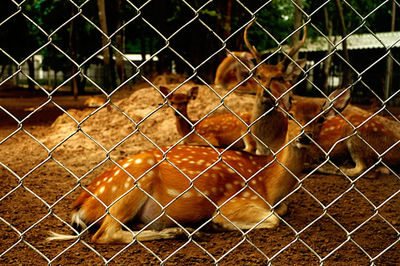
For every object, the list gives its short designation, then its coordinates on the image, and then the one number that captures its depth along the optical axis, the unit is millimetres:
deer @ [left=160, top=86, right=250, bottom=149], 5598
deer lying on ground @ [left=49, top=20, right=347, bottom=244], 2984
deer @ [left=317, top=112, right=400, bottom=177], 5500
